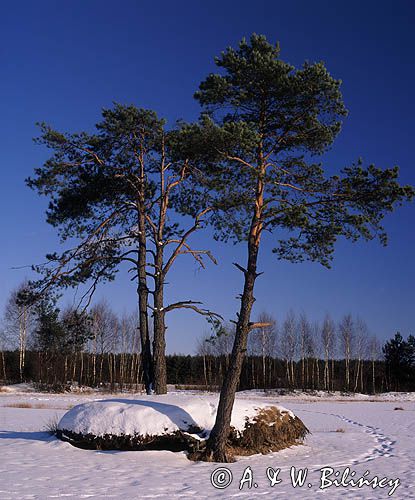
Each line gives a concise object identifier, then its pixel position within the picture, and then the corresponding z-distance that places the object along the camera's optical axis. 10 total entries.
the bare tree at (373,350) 54.16
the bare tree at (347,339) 50.41
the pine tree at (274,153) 10.98
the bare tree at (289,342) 49.71
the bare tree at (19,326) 42.56
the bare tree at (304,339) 51.57
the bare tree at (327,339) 49.17
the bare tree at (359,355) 50.06
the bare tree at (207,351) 56.71
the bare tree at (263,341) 49.30
